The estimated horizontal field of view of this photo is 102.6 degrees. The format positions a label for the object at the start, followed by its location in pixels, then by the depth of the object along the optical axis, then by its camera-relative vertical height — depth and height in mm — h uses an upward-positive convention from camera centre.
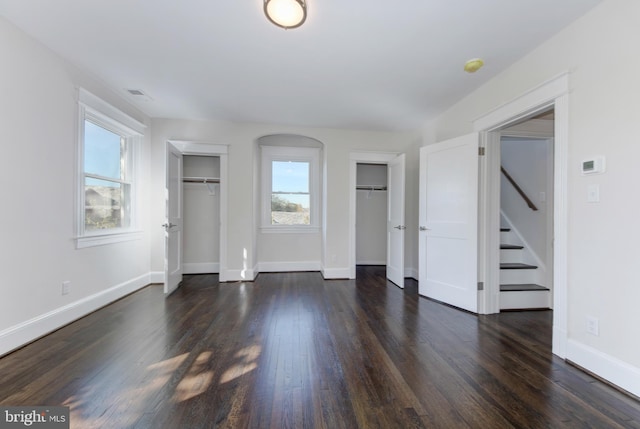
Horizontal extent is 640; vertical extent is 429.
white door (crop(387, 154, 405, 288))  3934 -120
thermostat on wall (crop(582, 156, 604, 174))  1791 +370
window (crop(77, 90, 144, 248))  2807 +499
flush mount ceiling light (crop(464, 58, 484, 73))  2404 +1443
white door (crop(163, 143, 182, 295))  3509 -142
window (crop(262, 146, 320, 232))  4855 +485
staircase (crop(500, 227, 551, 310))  3062 -788
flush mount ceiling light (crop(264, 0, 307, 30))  1693 +1389
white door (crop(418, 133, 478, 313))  2965 -79
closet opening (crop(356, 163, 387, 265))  5434 -30
